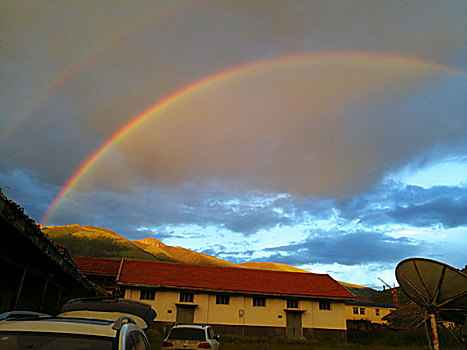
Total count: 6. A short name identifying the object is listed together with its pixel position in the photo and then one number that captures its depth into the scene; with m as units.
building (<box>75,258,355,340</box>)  31.03
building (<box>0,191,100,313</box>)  6.66
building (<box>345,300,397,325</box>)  57.50
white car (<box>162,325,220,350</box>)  12.63
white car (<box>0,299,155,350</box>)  3.47
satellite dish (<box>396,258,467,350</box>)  13.64
